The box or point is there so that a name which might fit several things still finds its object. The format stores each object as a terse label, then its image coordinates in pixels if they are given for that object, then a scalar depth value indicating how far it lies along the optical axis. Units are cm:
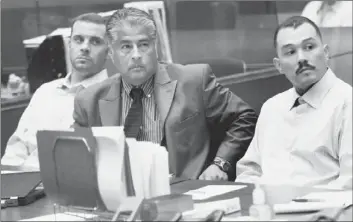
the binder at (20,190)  481
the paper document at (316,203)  385
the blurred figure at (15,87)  956
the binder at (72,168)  394
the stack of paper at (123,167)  390
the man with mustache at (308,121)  489
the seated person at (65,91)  714
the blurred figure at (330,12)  863
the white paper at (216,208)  394
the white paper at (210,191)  454
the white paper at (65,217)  416
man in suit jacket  589
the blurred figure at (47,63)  906
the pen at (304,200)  403
